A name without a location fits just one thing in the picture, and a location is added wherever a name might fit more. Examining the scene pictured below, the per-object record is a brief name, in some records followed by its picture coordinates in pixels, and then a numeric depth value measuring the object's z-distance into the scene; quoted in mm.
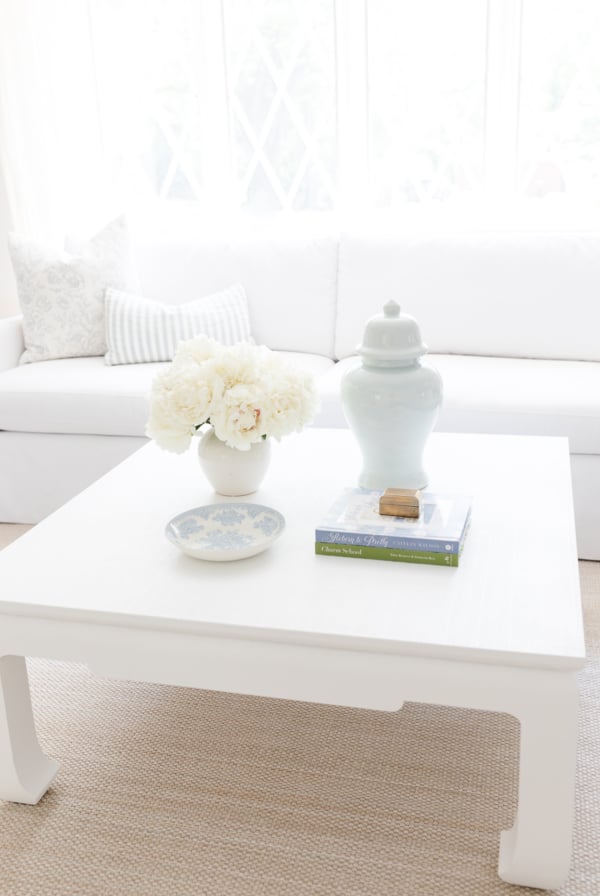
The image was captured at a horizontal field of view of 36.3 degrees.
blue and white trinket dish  1423
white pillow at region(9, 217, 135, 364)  2801
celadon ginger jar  1623
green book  1387
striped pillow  2756
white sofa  2346
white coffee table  1169
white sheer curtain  3477
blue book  1393
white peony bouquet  1538
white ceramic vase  1631
